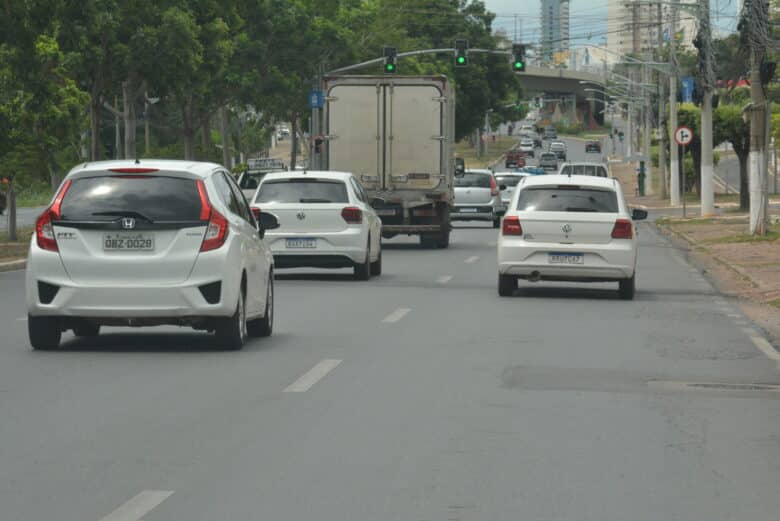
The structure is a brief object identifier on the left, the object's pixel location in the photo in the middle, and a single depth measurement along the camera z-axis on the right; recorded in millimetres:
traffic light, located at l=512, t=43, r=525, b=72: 58062
